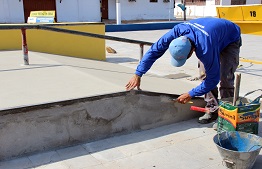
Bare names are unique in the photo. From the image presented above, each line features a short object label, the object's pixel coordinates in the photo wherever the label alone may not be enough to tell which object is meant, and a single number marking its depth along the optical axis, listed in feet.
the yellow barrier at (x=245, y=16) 31.40
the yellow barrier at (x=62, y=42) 22.08
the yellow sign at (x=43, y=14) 33.92
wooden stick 9.85
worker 9.66
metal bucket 8.60
